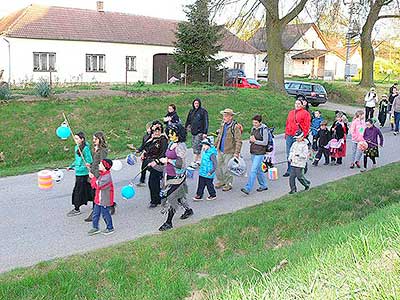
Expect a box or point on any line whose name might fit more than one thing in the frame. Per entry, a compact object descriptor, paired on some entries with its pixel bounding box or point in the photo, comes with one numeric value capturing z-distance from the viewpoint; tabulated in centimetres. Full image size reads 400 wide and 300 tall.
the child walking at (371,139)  1316
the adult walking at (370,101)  2231
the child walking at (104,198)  793
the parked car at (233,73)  3269
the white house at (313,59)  6500
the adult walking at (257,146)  1057
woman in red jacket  1173
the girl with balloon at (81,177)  891
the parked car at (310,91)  3331
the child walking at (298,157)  1018
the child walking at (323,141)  1389
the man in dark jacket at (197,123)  1280
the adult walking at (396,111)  1983
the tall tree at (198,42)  2766
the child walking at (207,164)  980
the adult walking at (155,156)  924
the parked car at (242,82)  3351
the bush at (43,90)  1862
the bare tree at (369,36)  3516
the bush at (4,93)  1734
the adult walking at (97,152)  858
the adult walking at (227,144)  1062
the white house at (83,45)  3566
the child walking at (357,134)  1345
